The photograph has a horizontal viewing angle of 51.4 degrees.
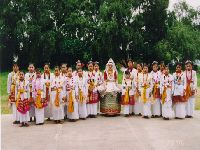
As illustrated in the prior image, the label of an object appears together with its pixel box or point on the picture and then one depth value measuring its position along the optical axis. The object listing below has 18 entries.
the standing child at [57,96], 5.51
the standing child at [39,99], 5.40
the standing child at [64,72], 5.64
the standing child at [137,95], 5.94
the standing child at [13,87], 5.56
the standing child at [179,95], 5.71
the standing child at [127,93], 5.95
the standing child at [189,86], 5.81
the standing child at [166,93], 5.67
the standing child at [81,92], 5.74
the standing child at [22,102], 5.31
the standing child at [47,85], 5.53
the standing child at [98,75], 6.03
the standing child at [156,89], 5.81
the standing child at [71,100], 5.60
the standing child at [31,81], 5.43
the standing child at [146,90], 5.81
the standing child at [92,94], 5.92
